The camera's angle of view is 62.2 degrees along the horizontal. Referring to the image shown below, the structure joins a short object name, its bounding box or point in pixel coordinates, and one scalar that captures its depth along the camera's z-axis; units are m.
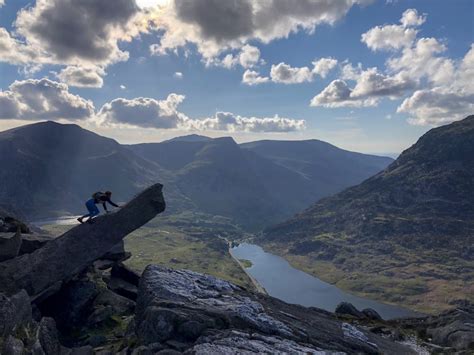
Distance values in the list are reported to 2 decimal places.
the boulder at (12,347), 22.38
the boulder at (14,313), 24.69
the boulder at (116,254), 46.81
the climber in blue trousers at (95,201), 39.22
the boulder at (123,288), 44.22
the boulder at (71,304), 36.00
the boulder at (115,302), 38.72
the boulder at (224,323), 25.45
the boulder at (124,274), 47.38
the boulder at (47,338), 26.45
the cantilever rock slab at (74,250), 33.06
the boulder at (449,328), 41.22
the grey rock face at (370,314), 59.32
